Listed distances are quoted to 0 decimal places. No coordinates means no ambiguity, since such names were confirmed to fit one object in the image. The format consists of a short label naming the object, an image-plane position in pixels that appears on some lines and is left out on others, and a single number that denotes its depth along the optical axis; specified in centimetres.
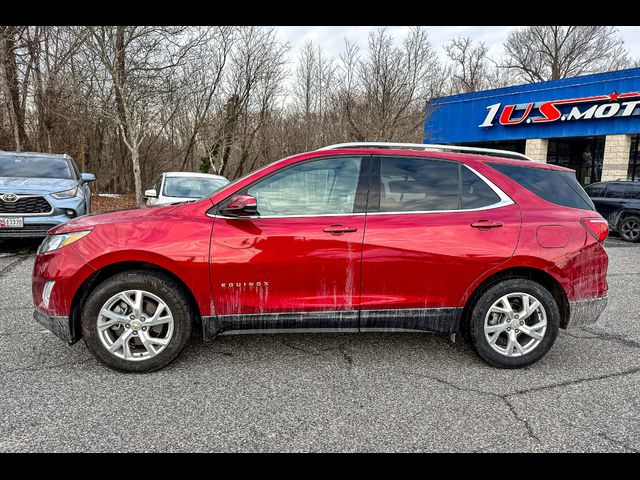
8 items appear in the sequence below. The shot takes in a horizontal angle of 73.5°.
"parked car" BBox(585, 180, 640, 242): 1136
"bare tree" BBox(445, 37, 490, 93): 3581
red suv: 318
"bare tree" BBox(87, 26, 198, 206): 1380
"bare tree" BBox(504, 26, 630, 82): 3231
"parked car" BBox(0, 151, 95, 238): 709
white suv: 920
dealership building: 1636
